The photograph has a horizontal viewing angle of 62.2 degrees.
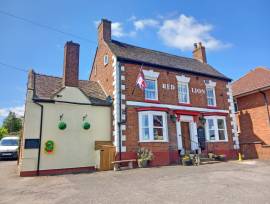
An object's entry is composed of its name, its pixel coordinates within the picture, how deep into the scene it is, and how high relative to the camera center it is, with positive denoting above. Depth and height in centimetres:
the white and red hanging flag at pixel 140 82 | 1459 +402
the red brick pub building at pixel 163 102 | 1488 +305
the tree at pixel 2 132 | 3793 +249
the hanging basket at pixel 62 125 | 1303 +117
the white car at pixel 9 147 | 1916 -5
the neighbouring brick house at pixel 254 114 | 1877 +246
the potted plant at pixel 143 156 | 1388 -77
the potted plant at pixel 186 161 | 1435 -114
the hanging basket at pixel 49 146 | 1257 -2
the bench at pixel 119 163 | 1297 -113
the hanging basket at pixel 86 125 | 1382 +121
